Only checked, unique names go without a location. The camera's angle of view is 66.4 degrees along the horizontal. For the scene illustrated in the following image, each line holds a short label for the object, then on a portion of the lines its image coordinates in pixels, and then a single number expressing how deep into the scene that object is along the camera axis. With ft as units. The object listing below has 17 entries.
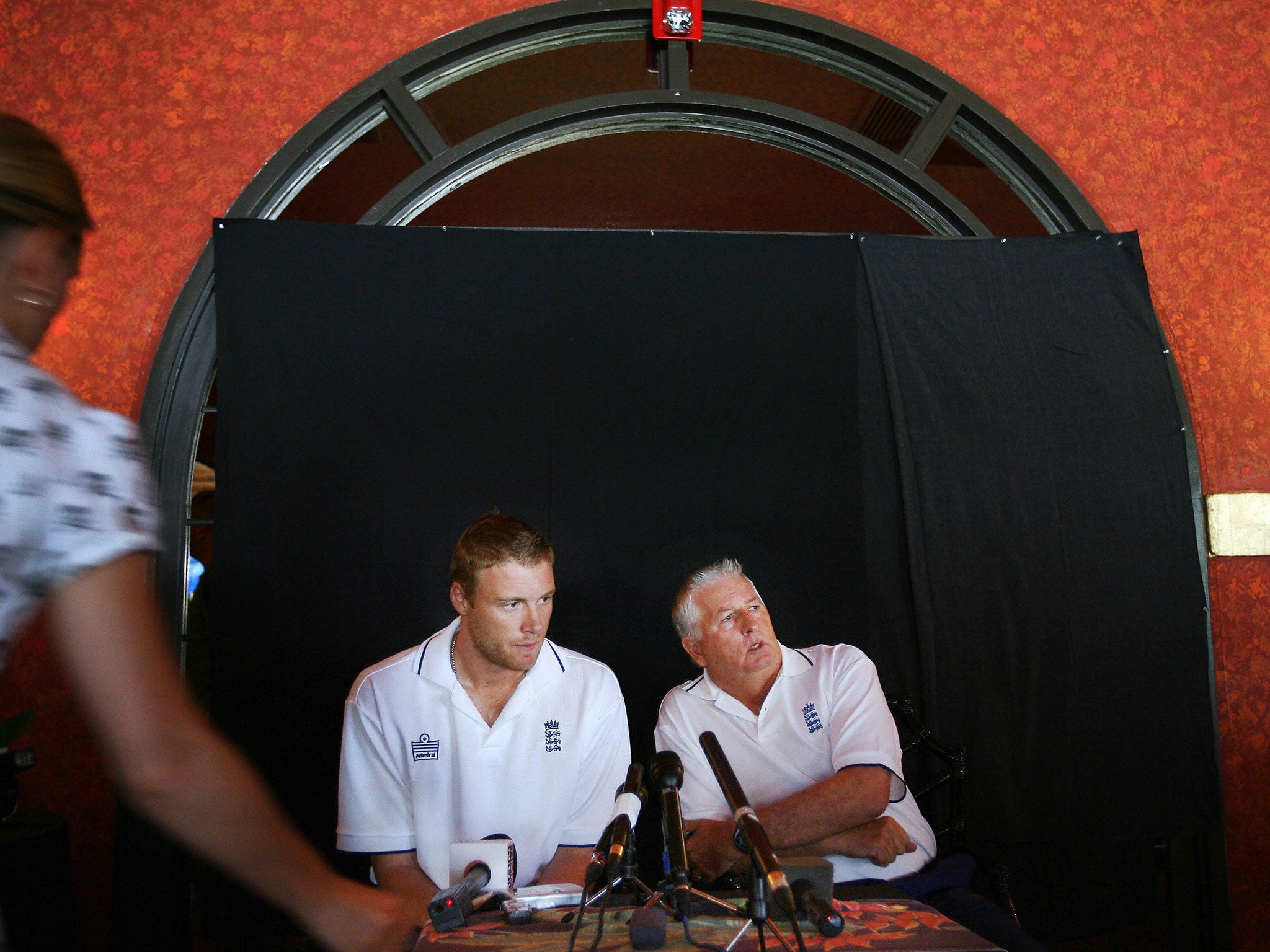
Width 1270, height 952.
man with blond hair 7.90
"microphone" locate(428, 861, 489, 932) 5.29
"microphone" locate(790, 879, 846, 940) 4.54
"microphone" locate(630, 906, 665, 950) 4.80
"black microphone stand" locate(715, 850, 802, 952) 4.18
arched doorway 9.82
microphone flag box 6.20
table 4.83
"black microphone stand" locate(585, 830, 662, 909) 4.88
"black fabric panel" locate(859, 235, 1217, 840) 9.79
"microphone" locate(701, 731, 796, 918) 3.86
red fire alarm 10.64
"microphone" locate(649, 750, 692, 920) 4.64
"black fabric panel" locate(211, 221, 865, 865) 9.44
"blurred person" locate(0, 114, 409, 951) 2.59
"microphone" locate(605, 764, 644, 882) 4.52
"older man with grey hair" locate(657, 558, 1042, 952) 7.78
